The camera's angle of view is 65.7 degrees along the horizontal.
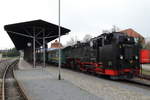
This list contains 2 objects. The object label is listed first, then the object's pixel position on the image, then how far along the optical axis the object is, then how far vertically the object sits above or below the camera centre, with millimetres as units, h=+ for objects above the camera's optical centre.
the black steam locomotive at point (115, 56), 7553 -165
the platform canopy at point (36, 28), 16041 +3884
